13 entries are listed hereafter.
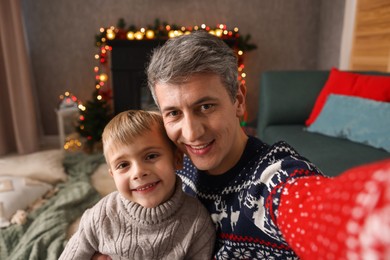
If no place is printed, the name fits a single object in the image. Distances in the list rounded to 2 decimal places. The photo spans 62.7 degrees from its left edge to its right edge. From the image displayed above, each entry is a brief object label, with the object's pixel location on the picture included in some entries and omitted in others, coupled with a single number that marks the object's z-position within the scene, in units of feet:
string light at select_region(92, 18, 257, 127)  11.77
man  2.30
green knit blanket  5.43
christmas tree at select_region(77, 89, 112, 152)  11.50
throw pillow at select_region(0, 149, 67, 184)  8.26
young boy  2.90
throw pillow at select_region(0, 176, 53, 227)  6.53
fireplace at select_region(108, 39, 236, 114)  11.88
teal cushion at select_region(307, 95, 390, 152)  6.13
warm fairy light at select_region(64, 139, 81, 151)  12.03
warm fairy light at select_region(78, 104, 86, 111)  11.64
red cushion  6.83
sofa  8.45
